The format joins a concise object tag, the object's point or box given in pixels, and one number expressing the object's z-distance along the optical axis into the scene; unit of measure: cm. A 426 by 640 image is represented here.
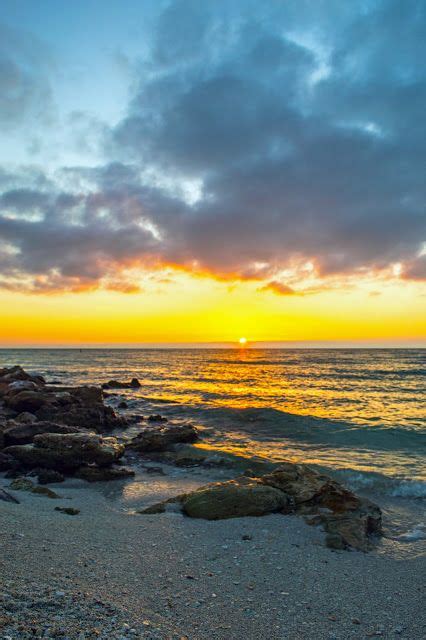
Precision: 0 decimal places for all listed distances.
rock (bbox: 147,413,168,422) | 2437
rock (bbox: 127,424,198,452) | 1667
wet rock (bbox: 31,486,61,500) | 1028
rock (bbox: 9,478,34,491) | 1052
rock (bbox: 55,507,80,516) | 891
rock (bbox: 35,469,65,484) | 1204
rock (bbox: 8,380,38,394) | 2685
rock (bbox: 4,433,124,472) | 1308
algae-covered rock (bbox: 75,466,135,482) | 1252
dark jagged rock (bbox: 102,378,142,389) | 4347
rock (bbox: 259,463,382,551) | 813
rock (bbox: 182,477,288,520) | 916
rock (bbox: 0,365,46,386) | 3267
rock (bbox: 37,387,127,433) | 2136
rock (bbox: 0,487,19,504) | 908
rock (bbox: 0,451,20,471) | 1299
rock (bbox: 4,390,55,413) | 2344
